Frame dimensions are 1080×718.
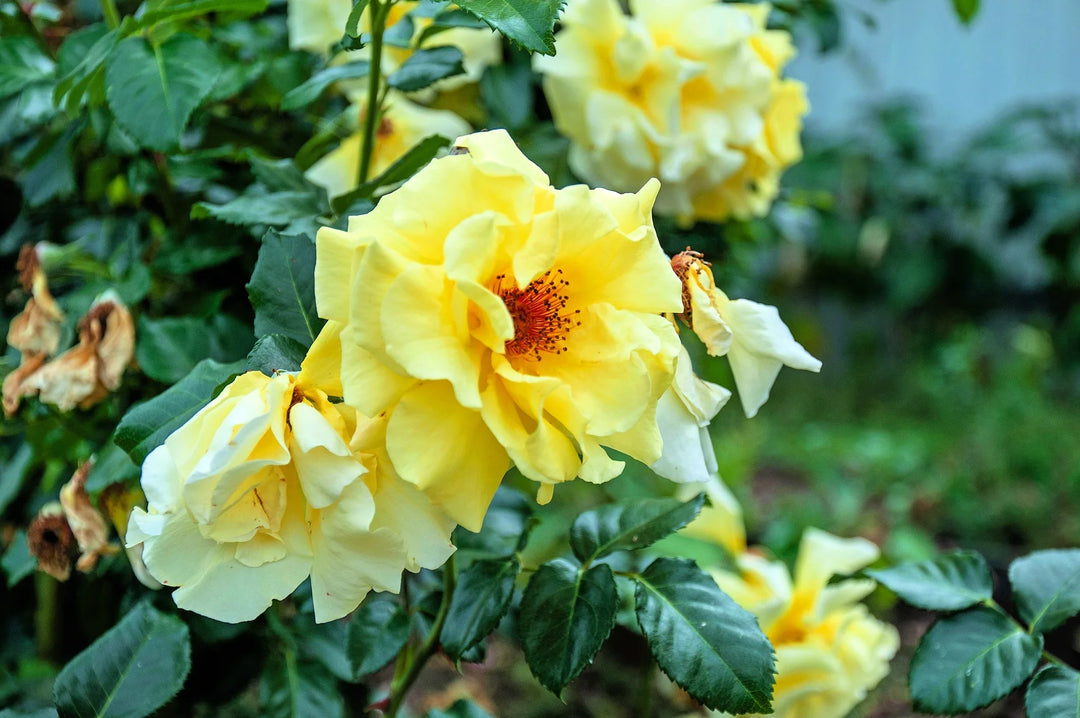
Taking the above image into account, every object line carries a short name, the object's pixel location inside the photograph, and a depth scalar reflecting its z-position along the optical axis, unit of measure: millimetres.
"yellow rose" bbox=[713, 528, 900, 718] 775
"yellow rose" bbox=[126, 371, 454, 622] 391
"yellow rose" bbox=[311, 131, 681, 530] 375
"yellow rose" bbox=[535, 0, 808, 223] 742
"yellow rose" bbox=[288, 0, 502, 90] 729
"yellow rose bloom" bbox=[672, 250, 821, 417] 463
